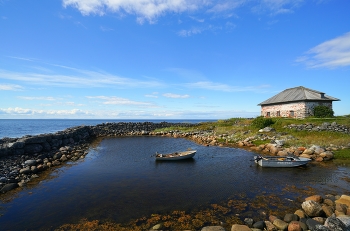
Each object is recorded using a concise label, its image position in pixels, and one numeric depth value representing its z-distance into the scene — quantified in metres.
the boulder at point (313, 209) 10.38
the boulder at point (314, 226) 8.15
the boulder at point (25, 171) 17.98
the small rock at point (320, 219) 9.61
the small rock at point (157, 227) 9.68
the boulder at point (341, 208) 10.45
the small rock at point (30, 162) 20.06
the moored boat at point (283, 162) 19.75
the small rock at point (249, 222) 9.94
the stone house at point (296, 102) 40.28
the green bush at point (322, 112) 39.59
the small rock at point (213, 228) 9.11
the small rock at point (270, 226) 9.43
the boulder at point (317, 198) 11.65
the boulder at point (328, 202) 11.42
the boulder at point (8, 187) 14.53
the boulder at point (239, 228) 9.11
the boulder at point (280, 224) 9.42
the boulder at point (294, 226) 9.03
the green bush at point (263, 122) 39.53
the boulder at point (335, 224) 8.16
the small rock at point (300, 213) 10.30
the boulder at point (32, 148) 24.17
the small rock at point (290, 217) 10.02
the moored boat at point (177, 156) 24.00
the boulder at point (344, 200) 11.24
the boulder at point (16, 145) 22.22
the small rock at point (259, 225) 9.60
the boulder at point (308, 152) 22.62
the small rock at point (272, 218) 10.07
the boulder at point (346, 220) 8.47
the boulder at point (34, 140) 24.41
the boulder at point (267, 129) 36.49
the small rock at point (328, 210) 10.35
